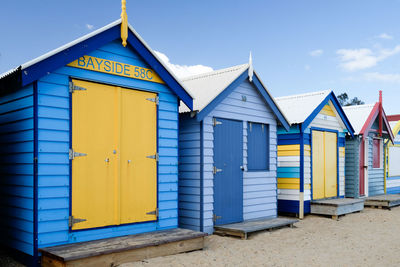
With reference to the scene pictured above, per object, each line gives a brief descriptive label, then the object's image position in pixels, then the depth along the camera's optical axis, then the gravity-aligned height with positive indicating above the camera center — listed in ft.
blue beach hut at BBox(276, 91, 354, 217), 35.68 -0.40
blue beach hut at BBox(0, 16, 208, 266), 17.95 -0.05
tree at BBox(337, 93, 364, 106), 157.69 +18.51
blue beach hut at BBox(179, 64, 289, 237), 26.66 -0.31
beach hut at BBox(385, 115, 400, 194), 52.54 -2.11
